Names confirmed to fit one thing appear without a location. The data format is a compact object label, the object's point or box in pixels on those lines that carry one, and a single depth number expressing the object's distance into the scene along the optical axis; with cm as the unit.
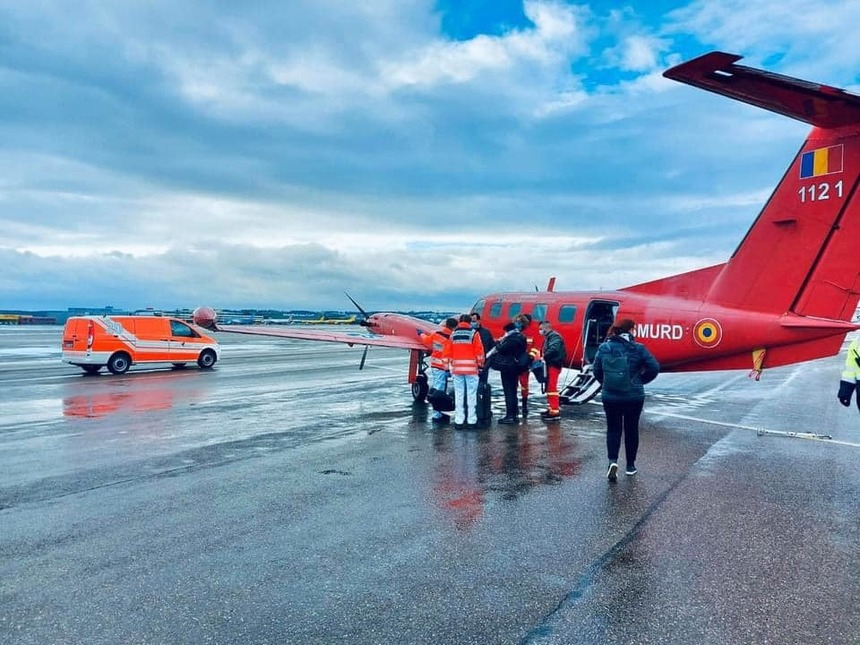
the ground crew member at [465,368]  1068
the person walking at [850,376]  812
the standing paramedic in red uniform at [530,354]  1145
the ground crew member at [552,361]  1130
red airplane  884
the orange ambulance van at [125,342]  1989
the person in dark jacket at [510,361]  1116
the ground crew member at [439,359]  1137
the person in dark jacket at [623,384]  707
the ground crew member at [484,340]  1134
